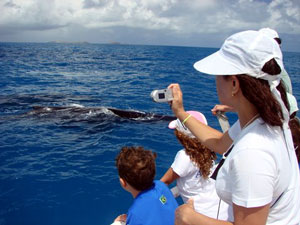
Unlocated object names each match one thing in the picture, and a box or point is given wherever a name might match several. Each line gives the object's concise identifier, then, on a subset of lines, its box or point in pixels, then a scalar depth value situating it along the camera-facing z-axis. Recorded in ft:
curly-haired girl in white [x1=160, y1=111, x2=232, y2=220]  10.96
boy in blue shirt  8.80
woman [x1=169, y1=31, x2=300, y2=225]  5.04
